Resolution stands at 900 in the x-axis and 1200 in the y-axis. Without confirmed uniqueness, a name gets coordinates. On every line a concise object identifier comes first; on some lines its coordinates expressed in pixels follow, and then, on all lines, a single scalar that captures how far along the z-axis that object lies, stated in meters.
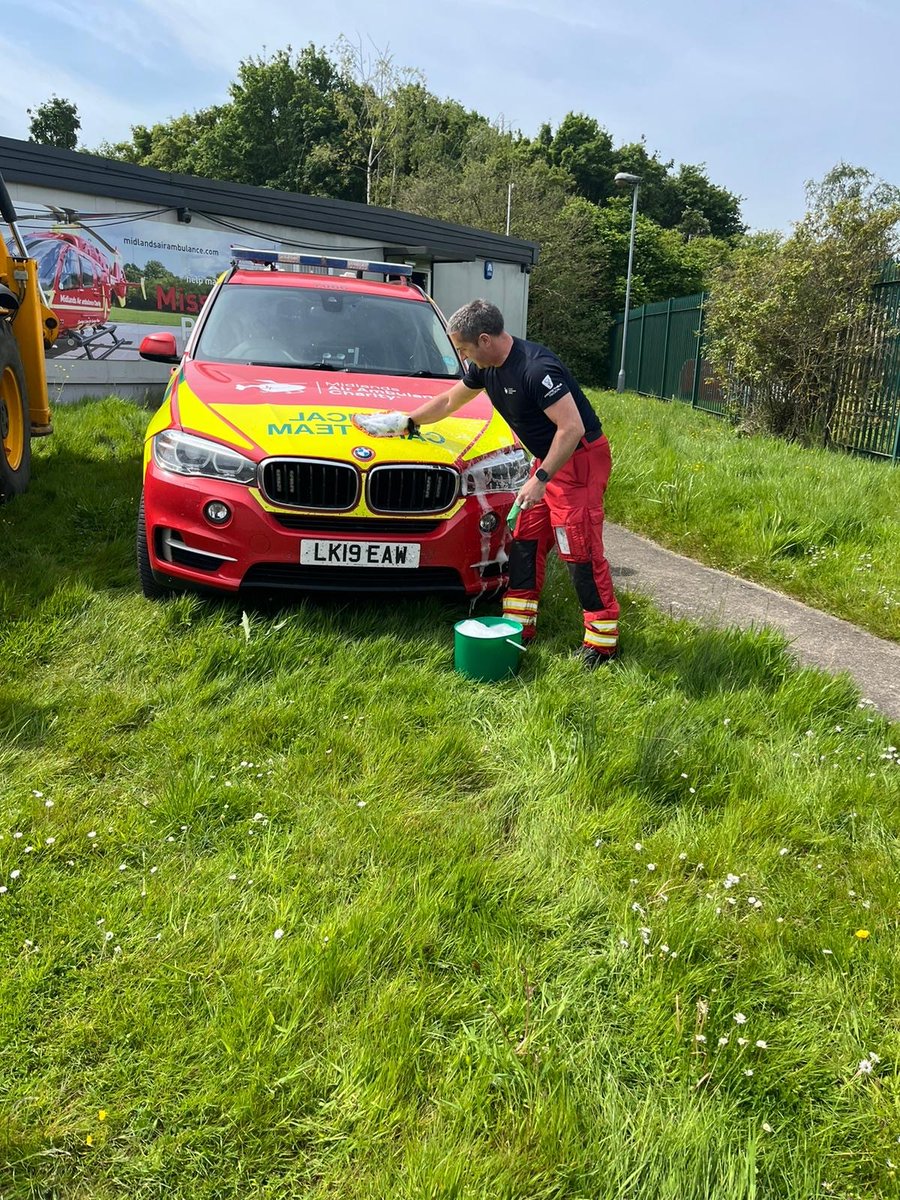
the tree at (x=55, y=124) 61.84
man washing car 3.71
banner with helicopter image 12.08
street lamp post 24.92
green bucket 3.75
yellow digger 5.56
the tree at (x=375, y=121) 32.75
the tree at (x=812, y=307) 11.00
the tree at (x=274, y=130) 44.97
